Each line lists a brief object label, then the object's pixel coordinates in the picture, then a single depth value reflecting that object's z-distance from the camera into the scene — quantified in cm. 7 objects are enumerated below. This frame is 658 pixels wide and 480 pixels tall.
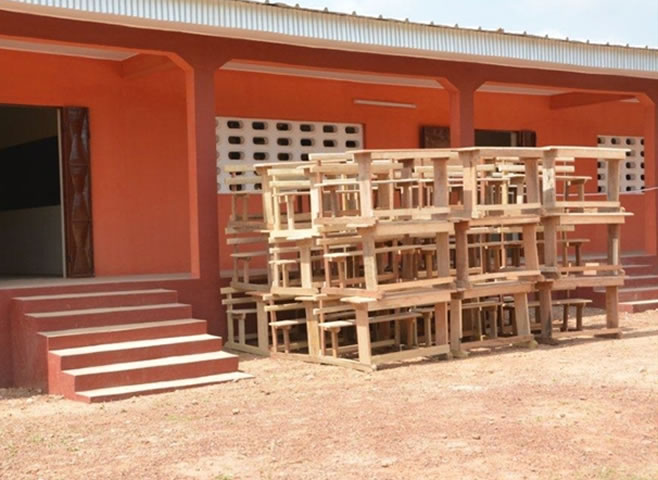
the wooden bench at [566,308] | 1156
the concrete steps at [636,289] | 1389
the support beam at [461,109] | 1340
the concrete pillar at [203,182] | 1111
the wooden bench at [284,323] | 1048
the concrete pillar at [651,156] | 1541
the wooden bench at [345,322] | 984
